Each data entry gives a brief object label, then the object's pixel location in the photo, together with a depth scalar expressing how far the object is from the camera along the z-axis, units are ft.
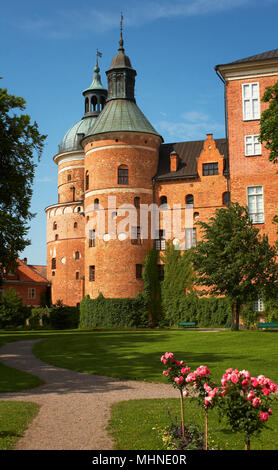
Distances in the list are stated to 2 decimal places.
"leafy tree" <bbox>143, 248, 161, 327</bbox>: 139.64
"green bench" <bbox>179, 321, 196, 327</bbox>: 132.19
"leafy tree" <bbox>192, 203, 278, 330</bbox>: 96.68
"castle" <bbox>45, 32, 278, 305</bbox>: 123.85
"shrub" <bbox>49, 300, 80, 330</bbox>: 162.61
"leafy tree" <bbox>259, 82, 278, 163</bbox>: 75.31
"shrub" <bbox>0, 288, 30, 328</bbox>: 154.30
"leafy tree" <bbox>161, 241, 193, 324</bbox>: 138.82
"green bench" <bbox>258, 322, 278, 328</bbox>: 108.58
